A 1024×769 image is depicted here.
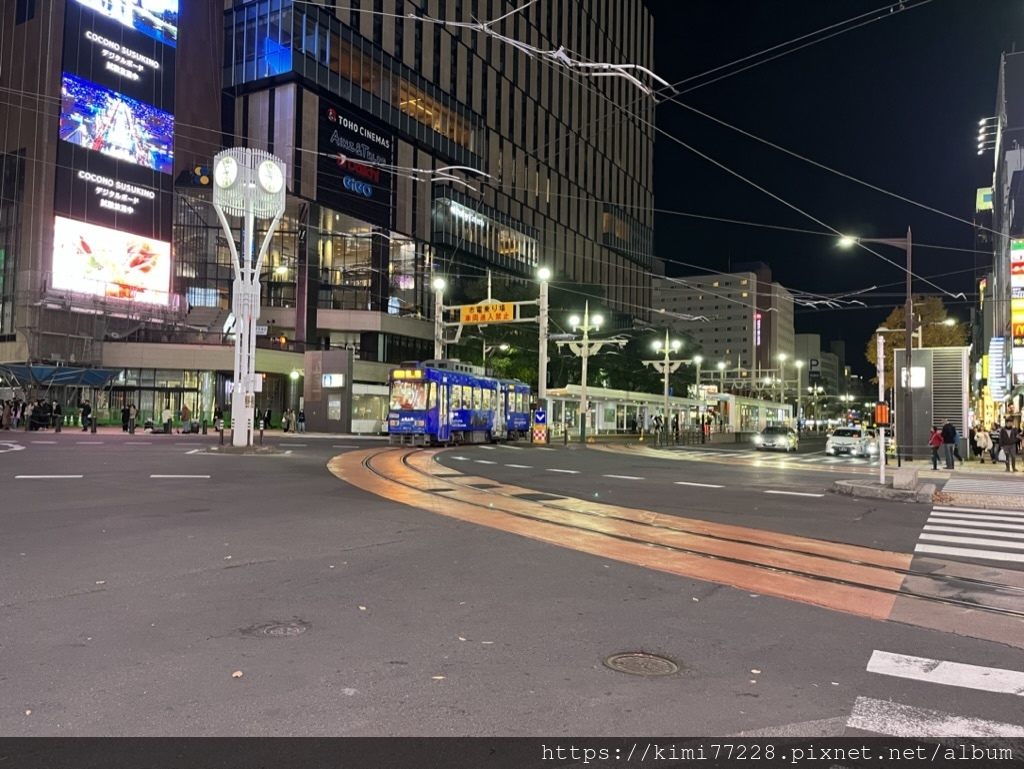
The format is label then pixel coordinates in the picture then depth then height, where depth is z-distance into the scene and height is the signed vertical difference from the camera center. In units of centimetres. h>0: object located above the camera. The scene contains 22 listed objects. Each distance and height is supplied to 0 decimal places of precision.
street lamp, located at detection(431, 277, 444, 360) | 3888 +484
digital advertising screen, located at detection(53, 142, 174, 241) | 4859 +1495
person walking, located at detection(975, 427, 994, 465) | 3005 -111
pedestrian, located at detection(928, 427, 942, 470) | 2532 -102
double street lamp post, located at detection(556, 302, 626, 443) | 4075 +361
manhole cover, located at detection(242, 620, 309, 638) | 555 -181
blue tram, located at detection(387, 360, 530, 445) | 3158 +6
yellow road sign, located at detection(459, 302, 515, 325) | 3788 +514
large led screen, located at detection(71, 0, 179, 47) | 5112 +2896
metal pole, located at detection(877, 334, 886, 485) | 1681 +42
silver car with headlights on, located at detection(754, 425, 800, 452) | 4034 -155
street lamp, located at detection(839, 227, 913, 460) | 1929 +205
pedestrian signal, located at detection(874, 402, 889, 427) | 1703 -2
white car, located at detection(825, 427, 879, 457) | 3672 -162
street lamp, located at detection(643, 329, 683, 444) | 5203 +369
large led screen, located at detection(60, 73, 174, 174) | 4881 +1998
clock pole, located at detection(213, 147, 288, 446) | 2645 +738
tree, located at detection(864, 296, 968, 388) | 5575 +713
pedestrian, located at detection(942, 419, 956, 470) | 2547 -91
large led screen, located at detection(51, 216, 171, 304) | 4844 +991
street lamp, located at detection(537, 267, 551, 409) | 3753 +370
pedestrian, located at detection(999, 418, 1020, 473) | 2445 -92
